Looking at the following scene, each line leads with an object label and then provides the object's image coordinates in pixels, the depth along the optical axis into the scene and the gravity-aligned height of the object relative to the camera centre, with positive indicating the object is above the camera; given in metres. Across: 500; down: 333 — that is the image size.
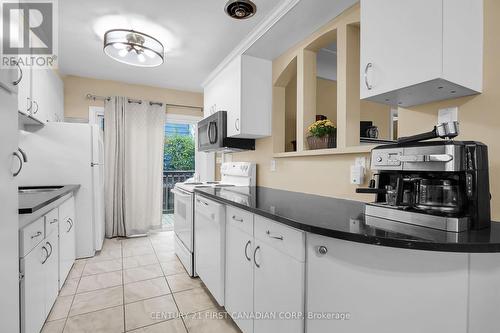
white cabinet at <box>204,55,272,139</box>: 2.45 +0.68
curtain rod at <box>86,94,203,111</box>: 3.59 +0.96
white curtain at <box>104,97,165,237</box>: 3.64 -0.02
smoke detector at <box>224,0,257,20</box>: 1.62 +1.04
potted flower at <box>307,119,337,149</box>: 1.93 +0.24
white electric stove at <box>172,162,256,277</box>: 2.42 -0.45
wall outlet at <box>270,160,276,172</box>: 2.51 -0.02
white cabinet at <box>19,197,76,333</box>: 1.37 -0.70
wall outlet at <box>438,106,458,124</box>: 1.14 +0.23
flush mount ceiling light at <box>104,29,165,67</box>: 2.18 +1.06
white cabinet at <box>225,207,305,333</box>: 1.08 -0.58
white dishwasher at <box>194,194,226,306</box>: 1.79 -0.64
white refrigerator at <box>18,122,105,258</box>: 2.71 -0.03
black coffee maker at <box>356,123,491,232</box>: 0.88 -0.07
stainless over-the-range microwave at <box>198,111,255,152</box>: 2.71 +0.29
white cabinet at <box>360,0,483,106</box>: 0.94 +0.48
